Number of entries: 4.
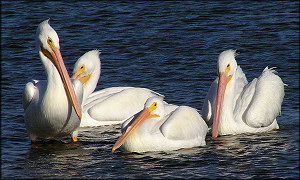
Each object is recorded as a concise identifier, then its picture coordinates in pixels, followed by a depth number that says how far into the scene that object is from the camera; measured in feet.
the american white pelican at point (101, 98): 52.70
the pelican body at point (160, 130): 43.42
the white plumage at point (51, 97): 43.16
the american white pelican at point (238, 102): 48.21
